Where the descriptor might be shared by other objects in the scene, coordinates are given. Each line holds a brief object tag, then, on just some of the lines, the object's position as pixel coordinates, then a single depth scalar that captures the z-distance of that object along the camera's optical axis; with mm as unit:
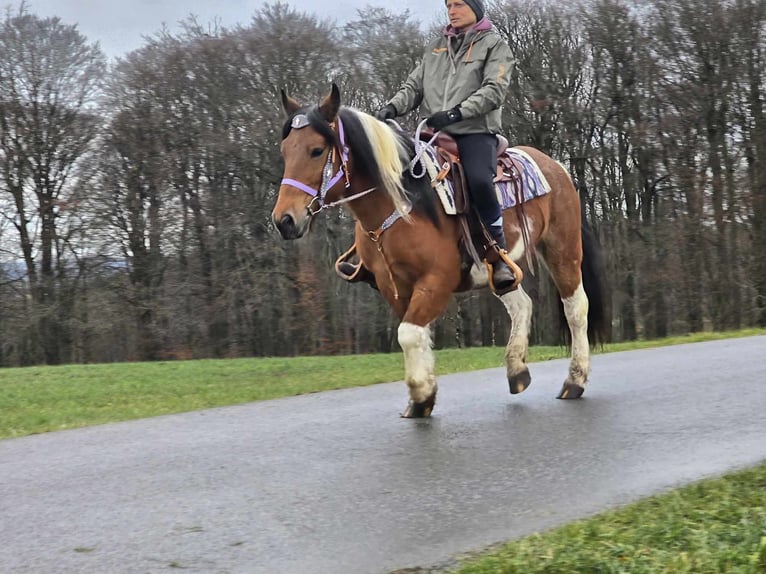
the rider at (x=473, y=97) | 7316
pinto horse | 6668
